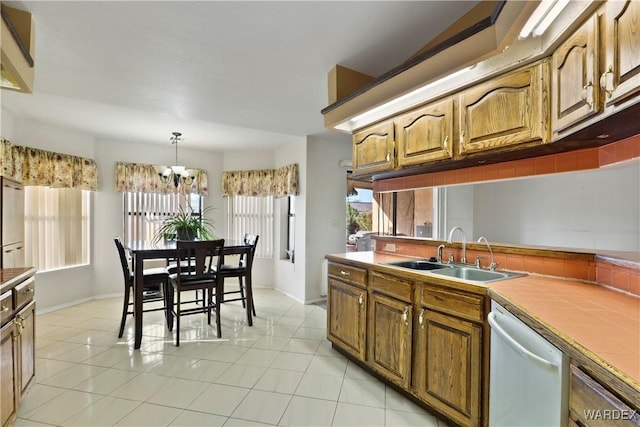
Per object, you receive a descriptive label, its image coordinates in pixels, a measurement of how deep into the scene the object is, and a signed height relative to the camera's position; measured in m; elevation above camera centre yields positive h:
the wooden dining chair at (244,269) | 3.53 -0.73
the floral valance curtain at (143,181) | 4.61 +0.46
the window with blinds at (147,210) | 4.75 -0.02
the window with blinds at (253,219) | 5.26 -0.17
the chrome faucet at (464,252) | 2.27 -0.32
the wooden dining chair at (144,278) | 3.07 -0.74
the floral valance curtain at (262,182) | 4.49 +0.48
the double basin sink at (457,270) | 1.99 -0.44
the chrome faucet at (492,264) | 2.07 -0.37
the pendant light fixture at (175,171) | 3.75 +0.49
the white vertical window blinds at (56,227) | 3.75 -0.25
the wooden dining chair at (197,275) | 2.89 -0.69
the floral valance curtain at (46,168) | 3.29 +0.52
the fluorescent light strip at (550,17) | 1.19 +0.84
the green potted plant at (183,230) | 3.52 -0.25
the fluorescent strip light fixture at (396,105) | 1.82 +0.79
